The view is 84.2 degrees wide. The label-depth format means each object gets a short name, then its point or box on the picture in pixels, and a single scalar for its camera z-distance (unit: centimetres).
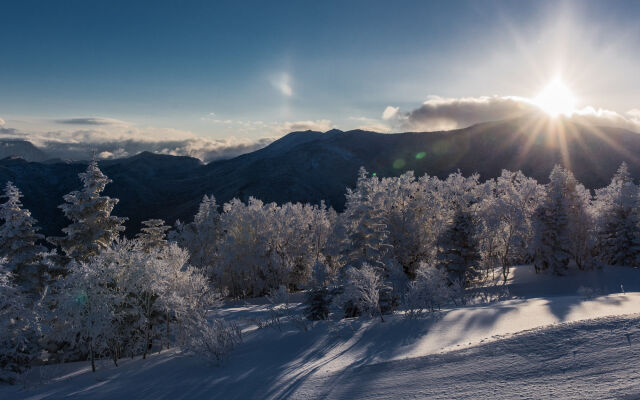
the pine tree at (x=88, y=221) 2269
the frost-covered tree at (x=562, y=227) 3008
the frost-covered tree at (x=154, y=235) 4053
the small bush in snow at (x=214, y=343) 1291
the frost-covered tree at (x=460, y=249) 3017
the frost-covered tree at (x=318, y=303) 2044
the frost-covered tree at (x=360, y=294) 1558
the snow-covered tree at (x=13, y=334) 1579
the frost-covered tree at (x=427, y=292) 1712
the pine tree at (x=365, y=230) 2905
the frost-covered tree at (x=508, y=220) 3159
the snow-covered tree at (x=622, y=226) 3114
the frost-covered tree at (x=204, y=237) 4731
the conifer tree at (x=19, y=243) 2177
